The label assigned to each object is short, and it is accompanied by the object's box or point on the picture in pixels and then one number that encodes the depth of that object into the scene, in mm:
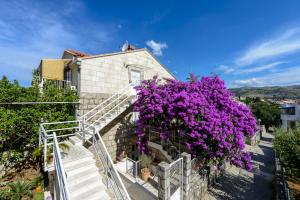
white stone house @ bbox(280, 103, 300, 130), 27544
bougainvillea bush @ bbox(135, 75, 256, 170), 7832
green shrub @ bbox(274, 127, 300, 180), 7848
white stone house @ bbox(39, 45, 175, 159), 9953
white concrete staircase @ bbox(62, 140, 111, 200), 4781
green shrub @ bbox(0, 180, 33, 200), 5418
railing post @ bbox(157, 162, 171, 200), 5882
